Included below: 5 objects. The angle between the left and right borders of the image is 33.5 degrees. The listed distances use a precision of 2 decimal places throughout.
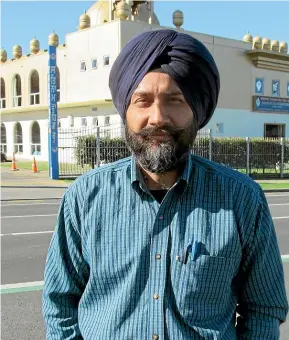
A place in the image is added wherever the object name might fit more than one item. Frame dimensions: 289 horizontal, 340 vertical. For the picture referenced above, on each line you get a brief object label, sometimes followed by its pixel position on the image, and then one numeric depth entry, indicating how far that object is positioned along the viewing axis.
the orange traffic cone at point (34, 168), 23.62
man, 1.68
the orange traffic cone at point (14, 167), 24.97
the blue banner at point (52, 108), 19.02
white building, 26.92
